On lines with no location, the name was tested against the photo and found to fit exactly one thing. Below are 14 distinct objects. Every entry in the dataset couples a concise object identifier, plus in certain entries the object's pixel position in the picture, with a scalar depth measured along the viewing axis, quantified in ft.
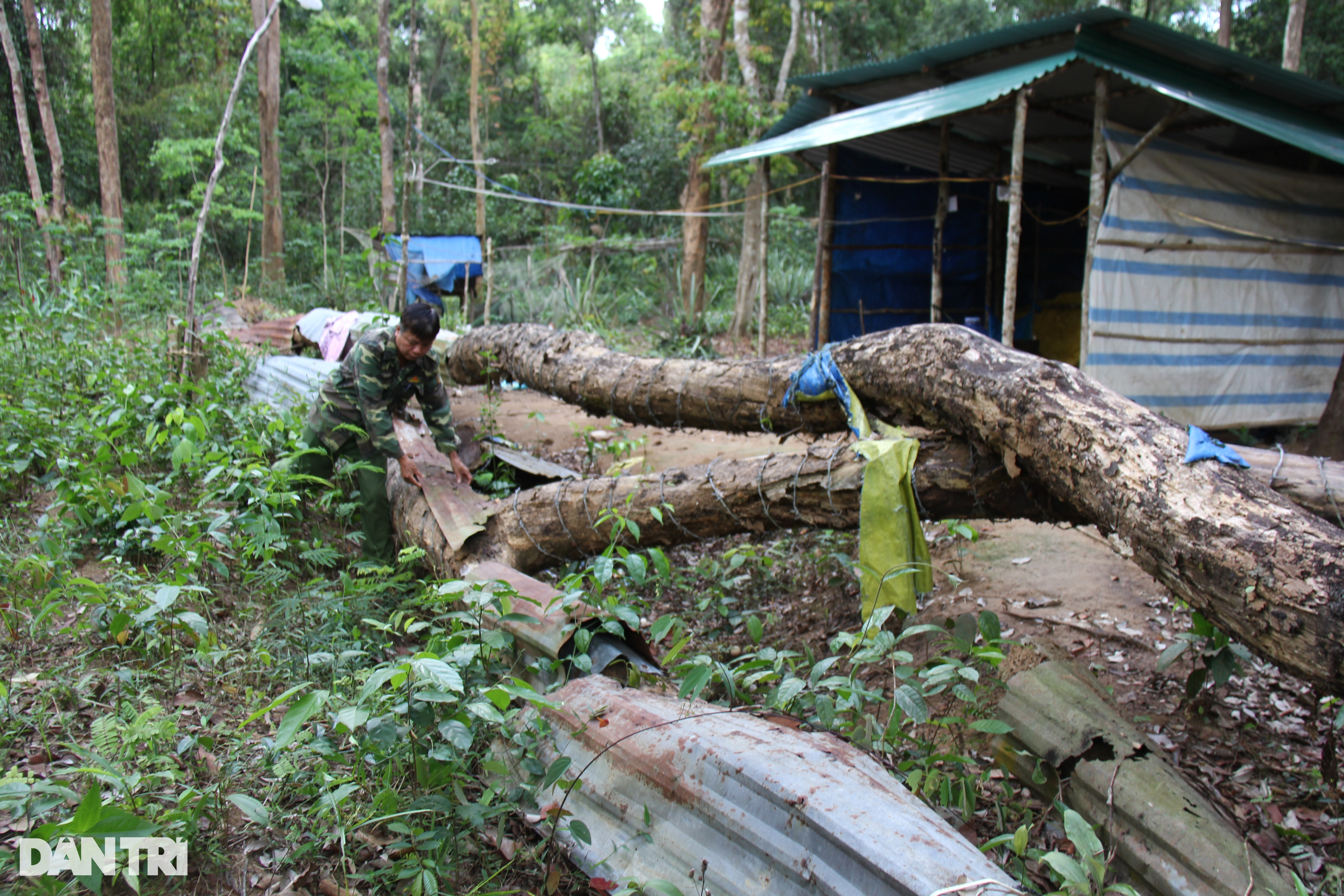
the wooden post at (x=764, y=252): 28.37
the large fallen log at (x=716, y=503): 10.23
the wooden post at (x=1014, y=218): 20.03
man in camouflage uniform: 12.94
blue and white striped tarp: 19.77
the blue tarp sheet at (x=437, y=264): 32.35
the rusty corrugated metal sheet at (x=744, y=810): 5.09
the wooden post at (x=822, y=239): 28.17
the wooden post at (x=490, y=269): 31.53
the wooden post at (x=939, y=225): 25.08
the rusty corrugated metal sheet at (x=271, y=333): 26.35
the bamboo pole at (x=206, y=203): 17.20
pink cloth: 22.82
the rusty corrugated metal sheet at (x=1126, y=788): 6.72
